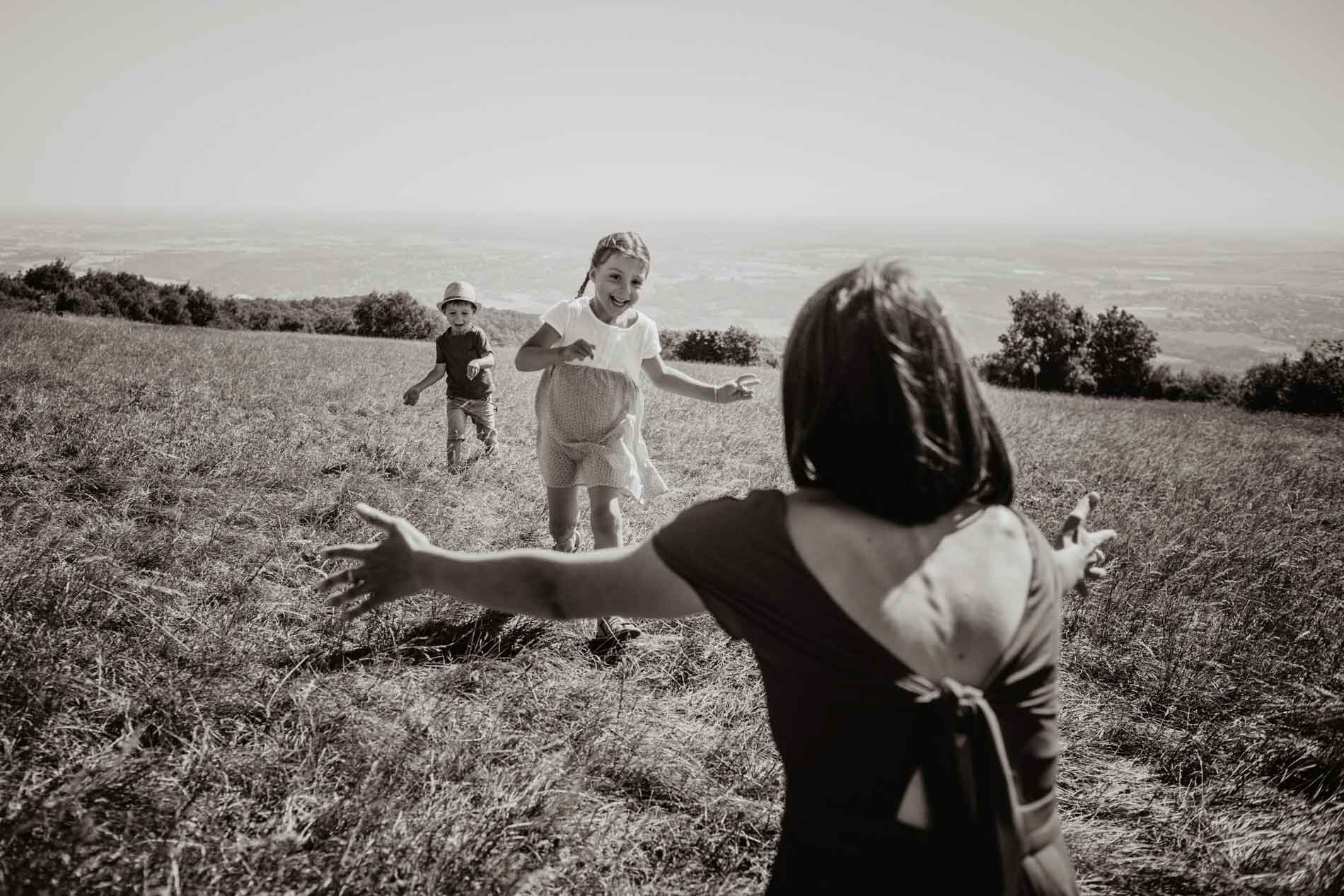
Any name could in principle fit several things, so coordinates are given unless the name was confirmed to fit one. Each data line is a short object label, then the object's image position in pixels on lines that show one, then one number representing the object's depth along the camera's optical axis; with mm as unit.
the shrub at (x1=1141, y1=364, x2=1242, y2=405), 58844
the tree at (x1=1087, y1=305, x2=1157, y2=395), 71562
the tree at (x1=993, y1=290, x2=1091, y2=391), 71688
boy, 7012
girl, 3699
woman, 1037
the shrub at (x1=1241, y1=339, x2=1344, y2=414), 49000
